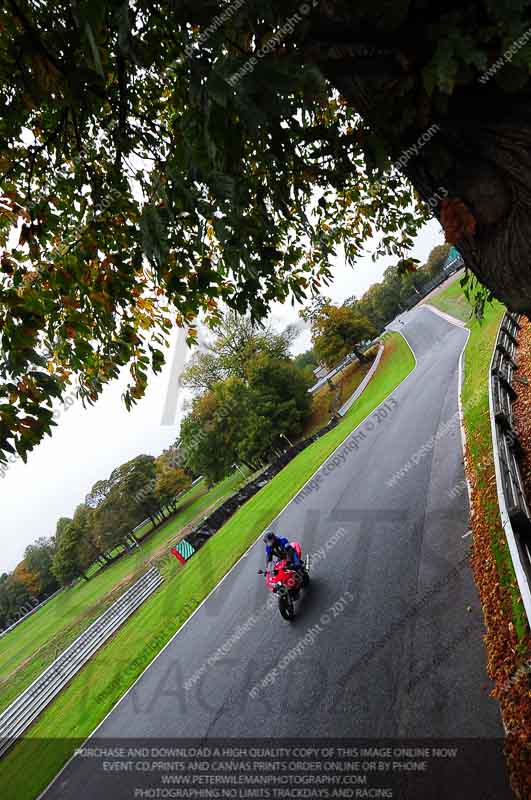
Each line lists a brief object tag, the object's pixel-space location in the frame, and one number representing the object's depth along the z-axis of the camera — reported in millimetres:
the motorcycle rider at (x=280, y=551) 8359
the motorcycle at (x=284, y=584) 8211
